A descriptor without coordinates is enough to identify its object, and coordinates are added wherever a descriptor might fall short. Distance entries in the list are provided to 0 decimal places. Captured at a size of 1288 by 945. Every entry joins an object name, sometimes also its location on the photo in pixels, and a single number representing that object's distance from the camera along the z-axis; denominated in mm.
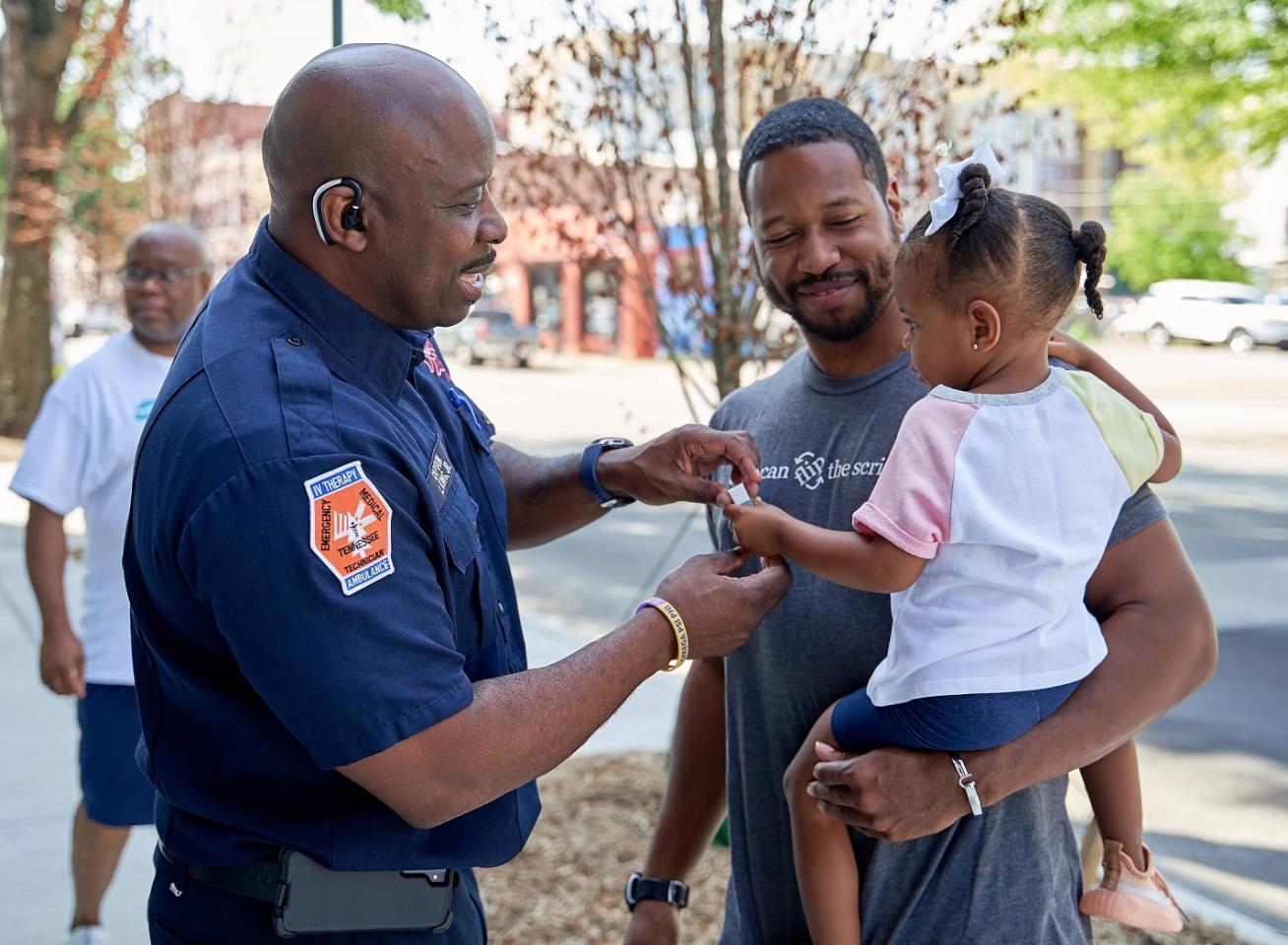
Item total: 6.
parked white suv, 35625
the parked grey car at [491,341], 34578
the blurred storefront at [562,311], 39616
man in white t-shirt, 3855
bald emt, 1602
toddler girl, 1880
